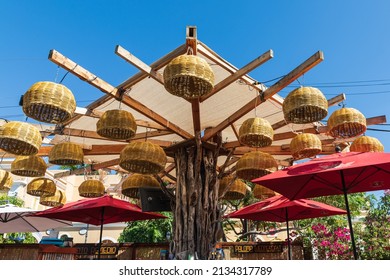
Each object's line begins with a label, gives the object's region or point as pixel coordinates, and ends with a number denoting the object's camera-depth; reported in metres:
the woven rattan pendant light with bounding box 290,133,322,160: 5.82
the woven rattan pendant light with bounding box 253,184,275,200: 7.62
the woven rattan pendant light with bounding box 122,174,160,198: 7.25
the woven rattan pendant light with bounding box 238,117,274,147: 5.07
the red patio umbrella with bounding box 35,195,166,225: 7.12
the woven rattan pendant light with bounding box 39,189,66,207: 8.23
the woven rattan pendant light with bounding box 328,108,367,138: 5.45
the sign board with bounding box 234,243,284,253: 7.20
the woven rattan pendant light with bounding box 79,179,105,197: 7.72
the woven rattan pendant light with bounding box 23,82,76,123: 4.16
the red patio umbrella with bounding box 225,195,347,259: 6.55
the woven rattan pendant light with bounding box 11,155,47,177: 6.10
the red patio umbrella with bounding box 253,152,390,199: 3.86
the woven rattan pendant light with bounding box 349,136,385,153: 6.20
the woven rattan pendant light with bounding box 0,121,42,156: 4.74
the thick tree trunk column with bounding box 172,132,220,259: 6.26
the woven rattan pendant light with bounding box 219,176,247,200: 8.05
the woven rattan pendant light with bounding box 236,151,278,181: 6.02
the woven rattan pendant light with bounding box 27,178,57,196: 7.16
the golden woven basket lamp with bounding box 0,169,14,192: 6.95
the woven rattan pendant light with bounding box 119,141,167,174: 5.27
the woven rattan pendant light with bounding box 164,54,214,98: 3.92
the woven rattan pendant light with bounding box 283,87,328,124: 4.56
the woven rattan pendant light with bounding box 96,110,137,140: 5.02
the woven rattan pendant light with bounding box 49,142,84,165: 5.80
